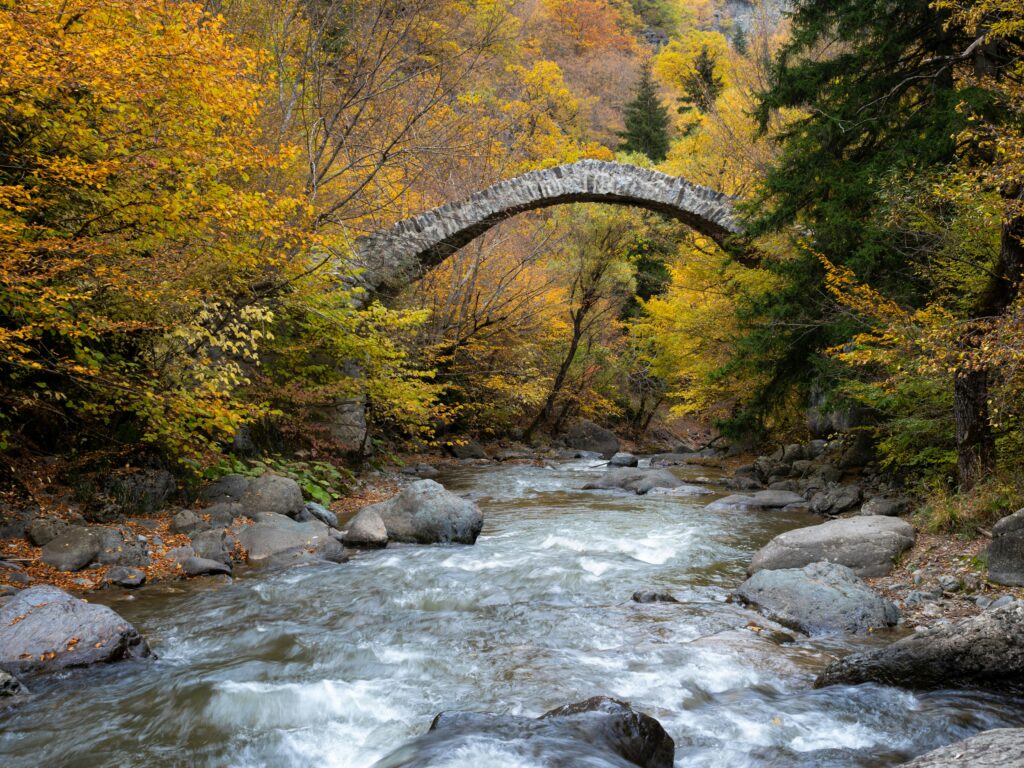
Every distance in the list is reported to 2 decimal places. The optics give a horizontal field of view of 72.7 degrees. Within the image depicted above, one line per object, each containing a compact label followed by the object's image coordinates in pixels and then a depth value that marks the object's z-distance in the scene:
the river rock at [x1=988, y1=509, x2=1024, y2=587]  5.39
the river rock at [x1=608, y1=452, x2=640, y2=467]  17.86
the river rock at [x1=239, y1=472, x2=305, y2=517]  8.38
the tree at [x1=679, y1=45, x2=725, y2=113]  28.84
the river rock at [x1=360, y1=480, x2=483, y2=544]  8.25
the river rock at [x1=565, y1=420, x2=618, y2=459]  22.36
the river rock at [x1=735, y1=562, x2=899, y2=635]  5.27
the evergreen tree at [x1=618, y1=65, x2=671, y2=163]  33.00
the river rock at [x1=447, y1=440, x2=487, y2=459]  18.22
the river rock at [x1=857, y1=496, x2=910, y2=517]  8.67
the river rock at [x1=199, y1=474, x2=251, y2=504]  8.48
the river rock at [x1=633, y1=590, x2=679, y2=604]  6.05
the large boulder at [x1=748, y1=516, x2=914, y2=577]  6.65
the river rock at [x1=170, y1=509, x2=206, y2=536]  7.38
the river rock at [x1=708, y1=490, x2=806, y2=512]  11.09
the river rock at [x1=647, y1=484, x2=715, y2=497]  12.98
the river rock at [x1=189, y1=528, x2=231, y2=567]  6.79
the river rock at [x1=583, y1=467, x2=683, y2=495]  13.54
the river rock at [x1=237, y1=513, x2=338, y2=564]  7.21
